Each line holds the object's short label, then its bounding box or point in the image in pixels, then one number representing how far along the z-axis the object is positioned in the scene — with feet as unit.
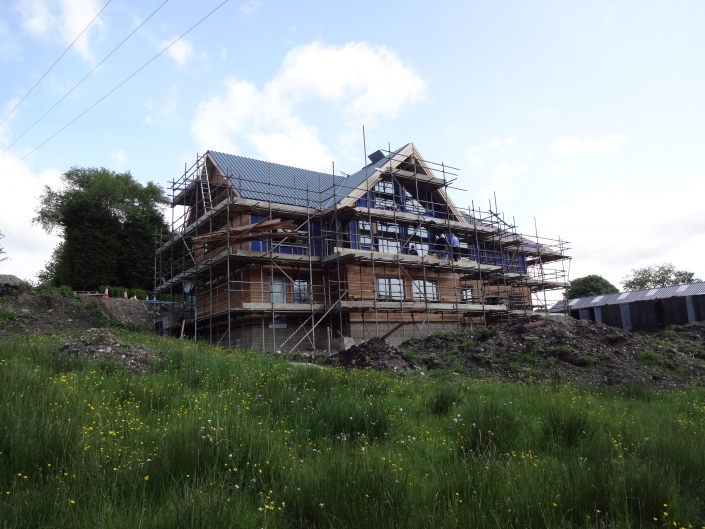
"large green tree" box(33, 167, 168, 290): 115.65
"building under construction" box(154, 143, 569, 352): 73.36
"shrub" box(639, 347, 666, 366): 49.62
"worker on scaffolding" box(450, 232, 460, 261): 87.74
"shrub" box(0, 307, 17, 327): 65.47
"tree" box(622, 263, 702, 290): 205.16
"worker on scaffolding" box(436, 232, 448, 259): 92.32
